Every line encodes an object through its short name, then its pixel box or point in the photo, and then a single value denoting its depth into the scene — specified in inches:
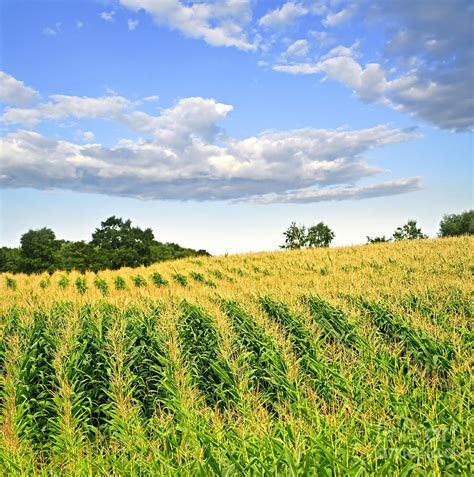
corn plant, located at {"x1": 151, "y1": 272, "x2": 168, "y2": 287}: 1213.7
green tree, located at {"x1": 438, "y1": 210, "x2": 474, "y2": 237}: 3919.8
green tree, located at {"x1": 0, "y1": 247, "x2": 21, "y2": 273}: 2605.8
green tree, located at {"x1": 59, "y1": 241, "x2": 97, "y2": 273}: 2585.6
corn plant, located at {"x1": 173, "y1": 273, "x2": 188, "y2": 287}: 1188.5
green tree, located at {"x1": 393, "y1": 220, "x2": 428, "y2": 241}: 3577.8
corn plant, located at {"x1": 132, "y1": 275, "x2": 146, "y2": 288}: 1230.3
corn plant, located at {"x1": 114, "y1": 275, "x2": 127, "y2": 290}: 1219.2
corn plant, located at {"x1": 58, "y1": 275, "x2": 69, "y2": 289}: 1242.9
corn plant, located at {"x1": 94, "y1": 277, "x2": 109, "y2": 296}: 1151.3
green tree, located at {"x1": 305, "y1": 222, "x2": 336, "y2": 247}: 3540.8
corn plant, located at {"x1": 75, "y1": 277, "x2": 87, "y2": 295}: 1150.2
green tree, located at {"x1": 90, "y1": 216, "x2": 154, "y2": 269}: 2581.2
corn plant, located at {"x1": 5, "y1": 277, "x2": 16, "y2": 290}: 1240.2
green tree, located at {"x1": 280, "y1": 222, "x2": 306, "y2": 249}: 3196.4
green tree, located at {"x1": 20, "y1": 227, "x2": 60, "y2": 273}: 2488.9
